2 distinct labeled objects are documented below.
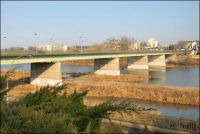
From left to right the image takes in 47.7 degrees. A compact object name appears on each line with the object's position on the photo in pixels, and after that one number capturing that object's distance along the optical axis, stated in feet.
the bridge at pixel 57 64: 104.79
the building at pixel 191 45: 525.18
